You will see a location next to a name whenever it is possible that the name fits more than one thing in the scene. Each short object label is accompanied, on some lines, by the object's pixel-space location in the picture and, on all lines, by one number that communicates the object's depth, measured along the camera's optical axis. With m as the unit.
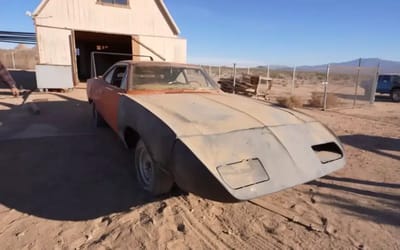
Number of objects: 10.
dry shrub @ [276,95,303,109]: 12.56
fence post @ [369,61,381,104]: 13.32
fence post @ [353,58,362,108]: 13.09
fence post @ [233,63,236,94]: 14.90
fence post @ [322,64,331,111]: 11.94
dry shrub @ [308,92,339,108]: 12.98
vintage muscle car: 2.35
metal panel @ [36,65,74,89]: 12.72
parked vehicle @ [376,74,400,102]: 17.70
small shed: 13.34
